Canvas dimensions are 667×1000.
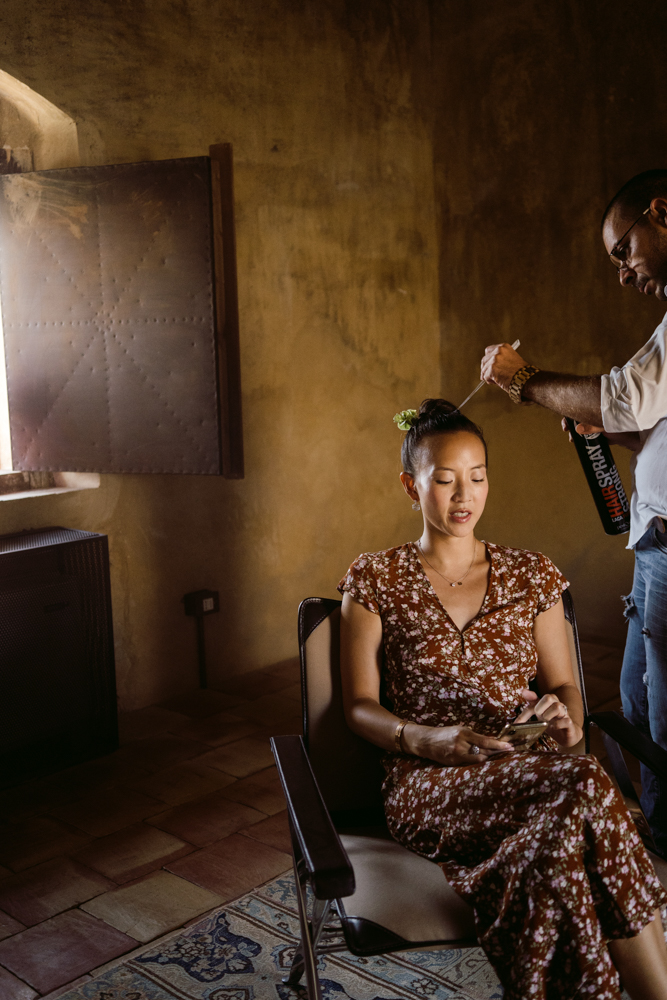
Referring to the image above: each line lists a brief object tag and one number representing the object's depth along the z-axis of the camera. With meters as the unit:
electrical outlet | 4.19
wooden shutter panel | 3.47
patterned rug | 2.11
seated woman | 1.51
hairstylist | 2.18
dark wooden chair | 1.56
